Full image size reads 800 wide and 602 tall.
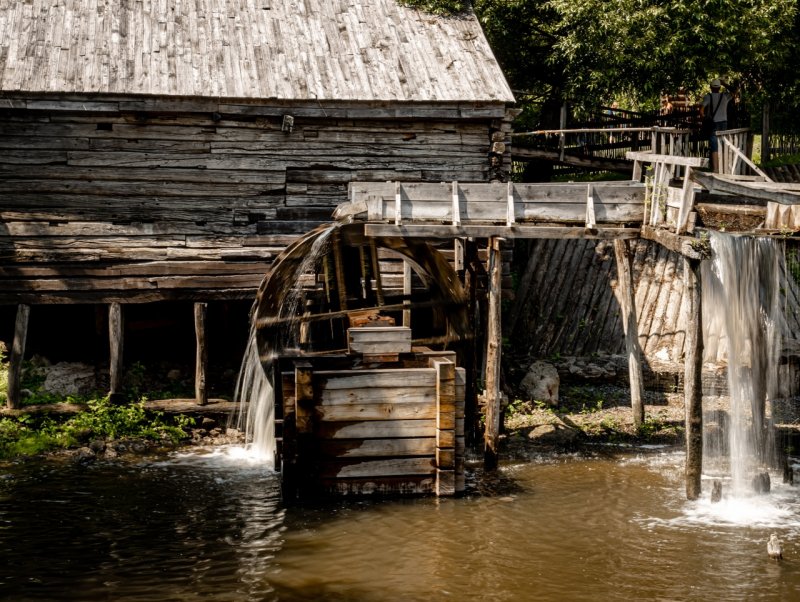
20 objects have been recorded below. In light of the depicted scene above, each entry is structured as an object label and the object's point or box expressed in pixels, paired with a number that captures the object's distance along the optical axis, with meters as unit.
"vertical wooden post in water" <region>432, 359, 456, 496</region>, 11.85
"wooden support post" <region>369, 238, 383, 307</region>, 15.08
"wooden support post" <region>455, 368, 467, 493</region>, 12.01
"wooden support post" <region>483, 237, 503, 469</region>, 12.94
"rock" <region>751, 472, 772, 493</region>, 11.95
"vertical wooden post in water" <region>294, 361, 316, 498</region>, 11.68
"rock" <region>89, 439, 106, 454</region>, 13.80
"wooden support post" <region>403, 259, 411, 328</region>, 15.46
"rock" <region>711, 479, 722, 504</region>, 11.62
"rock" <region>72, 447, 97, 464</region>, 13.41
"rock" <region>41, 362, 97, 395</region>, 15.54
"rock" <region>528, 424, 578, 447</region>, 14.39
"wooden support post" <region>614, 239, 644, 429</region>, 14.35
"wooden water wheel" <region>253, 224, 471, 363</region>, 13.97
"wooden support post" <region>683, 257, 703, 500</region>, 11.62
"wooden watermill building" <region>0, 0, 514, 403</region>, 14.86
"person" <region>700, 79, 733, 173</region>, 18.80
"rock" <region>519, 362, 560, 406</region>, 15.73
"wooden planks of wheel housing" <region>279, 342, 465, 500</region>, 11.76
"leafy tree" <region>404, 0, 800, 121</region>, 18.25
